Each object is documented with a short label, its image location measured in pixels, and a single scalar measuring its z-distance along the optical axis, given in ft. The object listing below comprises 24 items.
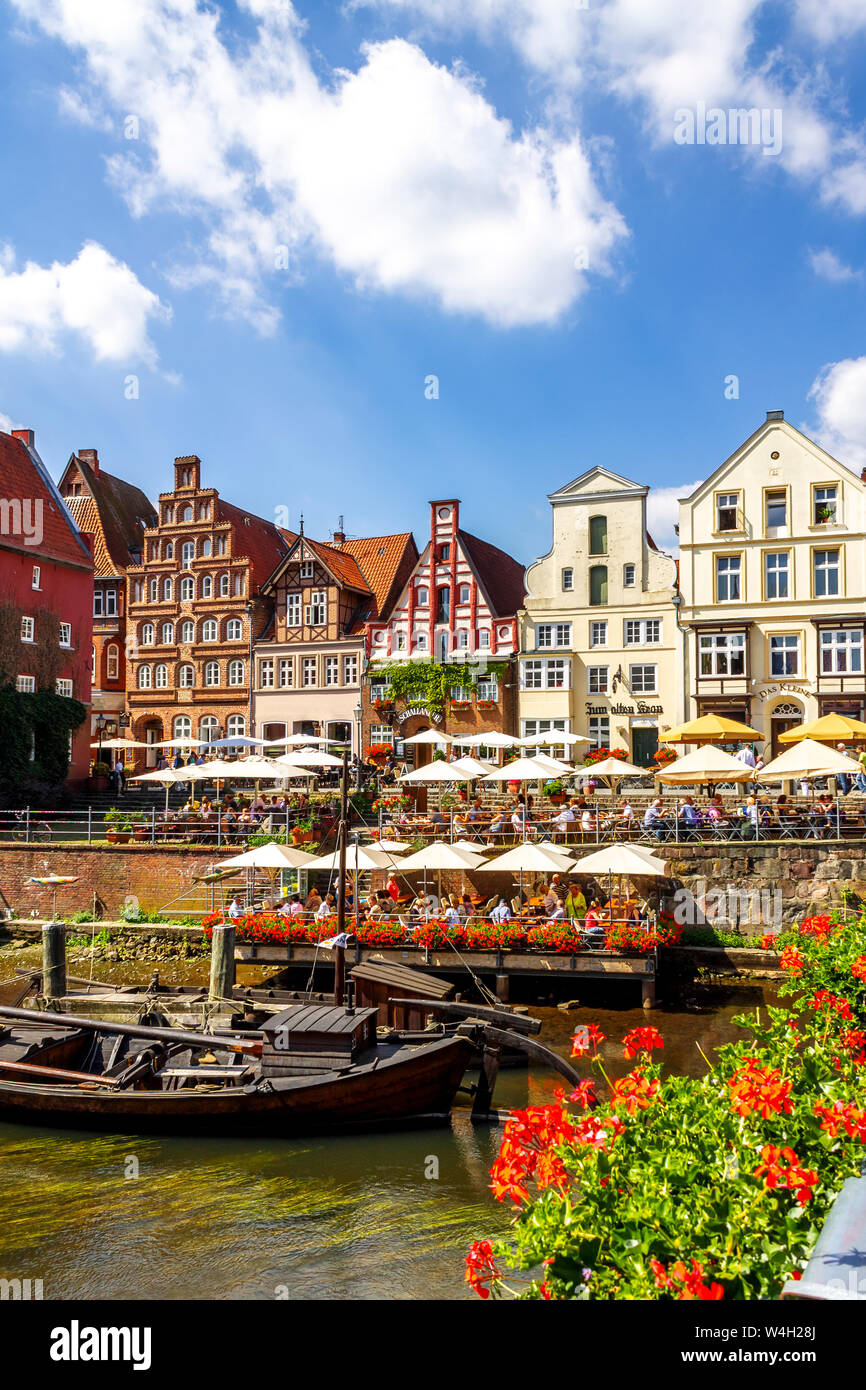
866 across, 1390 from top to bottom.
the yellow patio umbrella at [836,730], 80.61
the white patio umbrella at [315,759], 97.09
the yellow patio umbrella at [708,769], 78.43
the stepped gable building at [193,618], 153.48
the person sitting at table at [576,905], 72.13
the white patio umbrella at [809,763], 73.92
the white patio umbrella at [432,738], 101.73
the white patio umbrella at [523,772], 84.28
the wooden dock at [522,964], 64.69
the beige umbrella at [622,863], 65.62
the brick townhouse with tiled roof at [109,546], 160.56
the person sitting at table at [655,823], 84.38
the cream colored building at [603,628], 128.16
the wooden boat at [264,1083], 44.55
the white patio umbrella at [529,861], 67.87
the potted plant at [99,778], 124.36
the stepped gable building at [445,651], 137.69
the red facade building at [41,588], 124.36
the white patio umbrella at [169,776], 95.66
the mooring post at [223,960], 64.13
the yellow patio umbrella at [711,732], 83.87
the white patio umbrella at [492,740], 99.60
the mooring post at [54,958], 65.62
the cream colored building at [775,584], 118.93
